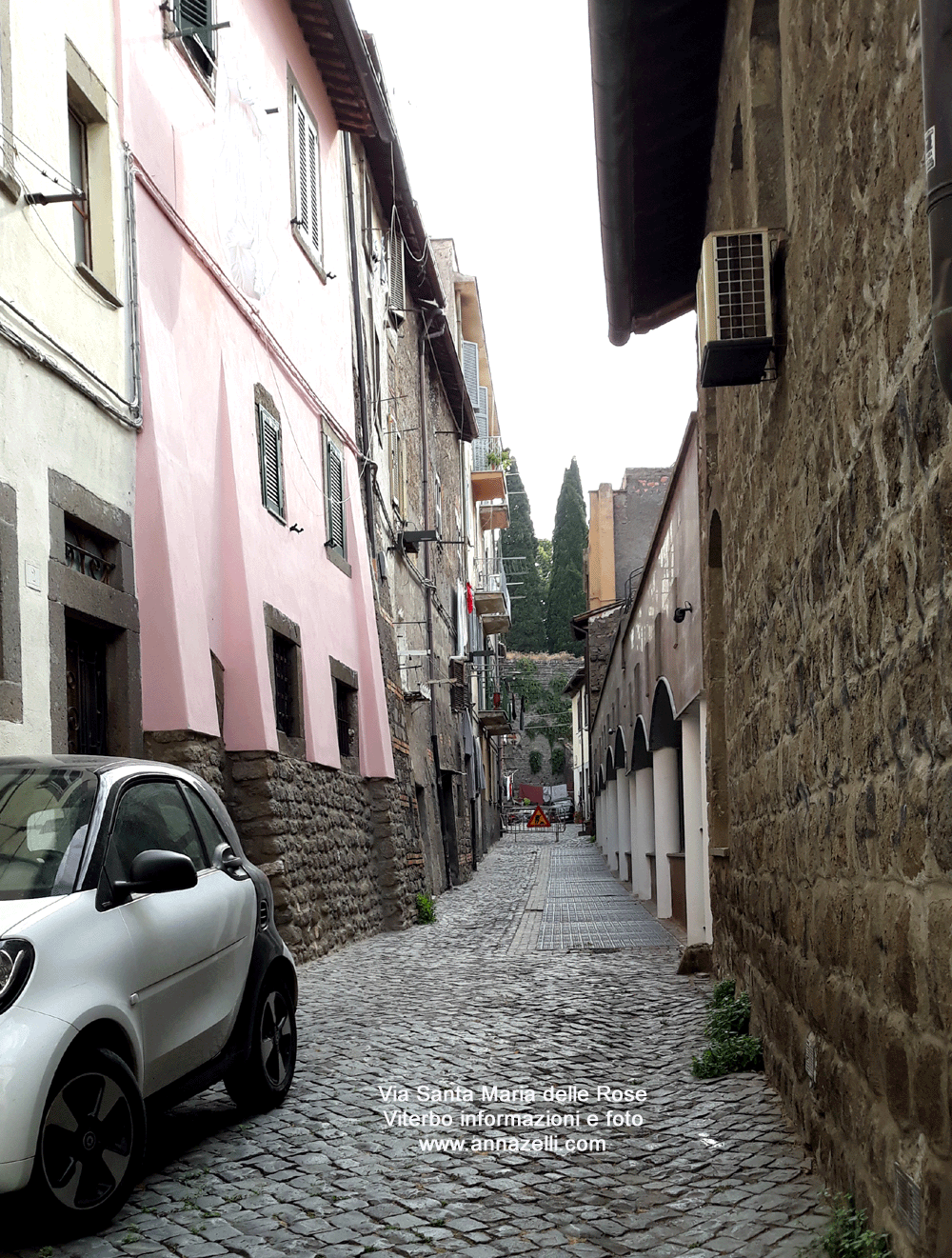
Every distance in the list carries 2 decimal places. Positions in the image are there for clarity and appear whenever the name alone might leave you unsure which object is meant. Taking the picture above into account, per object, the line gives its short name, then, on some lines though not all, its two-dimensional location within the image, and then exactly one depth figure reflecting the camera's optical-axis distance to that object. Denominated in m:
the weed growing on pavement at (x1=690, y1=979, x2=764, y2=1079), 6.54
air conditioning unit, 5.51
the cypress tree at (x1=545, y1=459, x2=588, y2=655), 74.94
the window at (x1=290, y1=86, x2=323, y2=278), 15.29
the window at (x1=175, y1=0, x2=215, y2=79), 11.78
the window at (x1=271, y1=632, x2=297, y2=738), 13.52
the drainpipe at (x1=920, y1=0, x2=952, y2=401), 2.49
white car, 3.94
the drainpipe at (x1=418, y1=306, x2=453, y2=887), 23.97
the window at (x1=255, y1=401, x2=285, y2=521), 13.51
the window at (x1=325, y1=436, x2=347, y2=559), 16.28
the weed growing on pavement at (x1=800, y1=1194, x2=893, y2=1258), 3.42
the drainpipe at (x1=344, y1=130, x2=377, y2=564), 18.20
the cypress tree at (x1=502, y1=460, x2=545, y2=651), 73.81
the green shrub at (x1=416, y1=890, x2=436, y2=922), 17.58
